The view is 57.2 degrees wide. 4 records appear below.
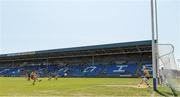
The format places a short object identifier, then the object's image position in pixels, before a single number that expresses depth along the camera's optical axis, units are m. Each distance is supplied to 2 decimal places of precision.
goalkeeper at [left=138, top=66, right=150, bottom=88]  13.53
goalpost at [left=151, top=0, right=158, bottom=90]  10.52
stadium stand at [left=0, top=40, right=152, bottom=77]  39.65
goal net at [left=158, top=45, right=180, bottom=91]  10.60
